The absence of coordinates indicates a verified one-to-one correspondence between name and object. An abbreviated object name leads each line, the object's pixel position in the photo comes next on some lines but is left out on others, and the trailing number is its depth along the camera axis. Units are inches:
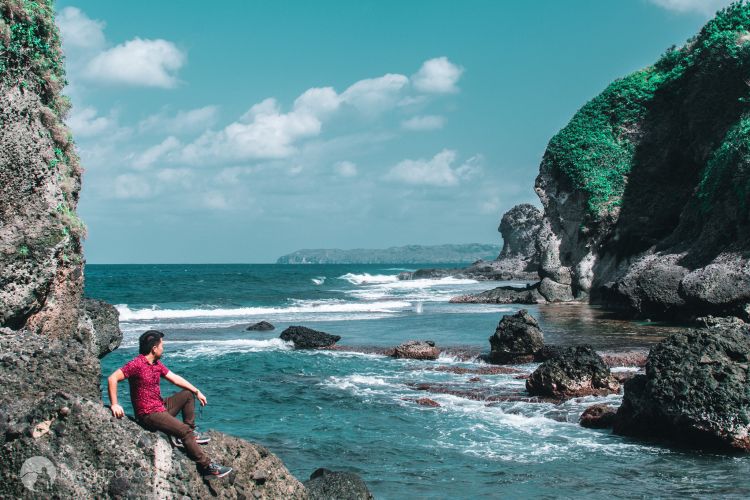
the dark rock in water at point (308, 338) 987.9
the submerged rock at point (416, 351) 861.2
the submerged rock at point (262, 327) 1227.3
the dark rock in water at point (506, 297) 1659.7
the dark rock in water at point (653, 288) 1063.6
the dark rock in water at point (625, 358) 729.6
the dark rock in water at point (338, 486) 323.6
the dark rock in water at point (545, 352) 797.0
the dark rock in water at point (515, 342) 803.4
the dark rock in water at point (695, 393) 433.1
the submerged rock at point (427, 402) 590.9
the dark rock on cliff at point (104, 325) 598.9
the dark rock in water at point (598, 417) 509.7
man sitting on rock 248.5
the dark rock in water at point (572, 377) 599.8
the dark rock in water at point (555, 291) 1632.6
